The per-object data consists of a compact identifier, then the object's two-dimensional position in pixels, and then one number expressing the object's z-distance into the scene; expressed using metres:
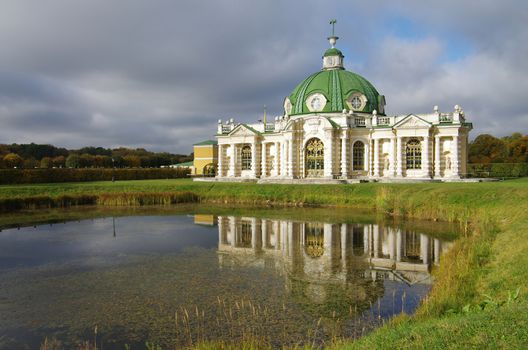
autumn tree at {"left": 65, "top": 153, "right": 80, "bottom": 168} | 87.61
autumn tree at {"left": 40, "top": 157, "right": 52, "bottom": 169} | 88.93
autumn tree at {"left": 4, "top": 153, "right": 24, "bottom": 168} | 74.44
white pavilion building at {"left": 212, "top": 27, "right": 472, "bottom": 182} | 42.72
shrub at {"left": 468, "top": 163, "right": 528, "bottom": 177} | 49.22
